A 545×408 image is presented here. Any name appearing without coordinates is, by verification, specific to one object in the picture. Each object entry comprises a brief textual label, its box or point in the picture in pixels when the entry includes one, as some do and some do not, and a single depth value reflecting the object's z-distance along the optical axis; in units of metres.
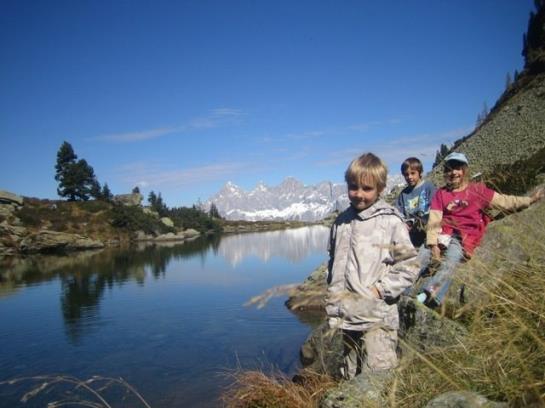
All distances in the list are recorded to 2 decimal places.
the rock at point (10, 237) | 48.46
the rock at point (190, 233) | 87.19
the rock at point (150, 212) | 87.09
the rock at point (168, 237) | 75.56
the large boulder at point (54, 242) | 49.41
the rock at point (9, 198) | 61.40
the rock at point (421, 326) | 3.57
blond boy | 3.16
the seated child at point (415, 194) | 6.34
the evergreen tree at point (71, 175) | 73.12
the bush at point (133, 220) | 68.09
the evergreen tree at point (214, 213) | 148.00
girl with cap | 4.30
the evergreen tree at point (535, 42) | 40.84
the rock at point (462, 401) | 1.89
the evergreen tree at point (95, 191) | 76.44
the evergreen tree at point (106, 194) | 77.86
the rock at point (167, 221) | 85.95
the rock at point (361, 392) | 2.45
